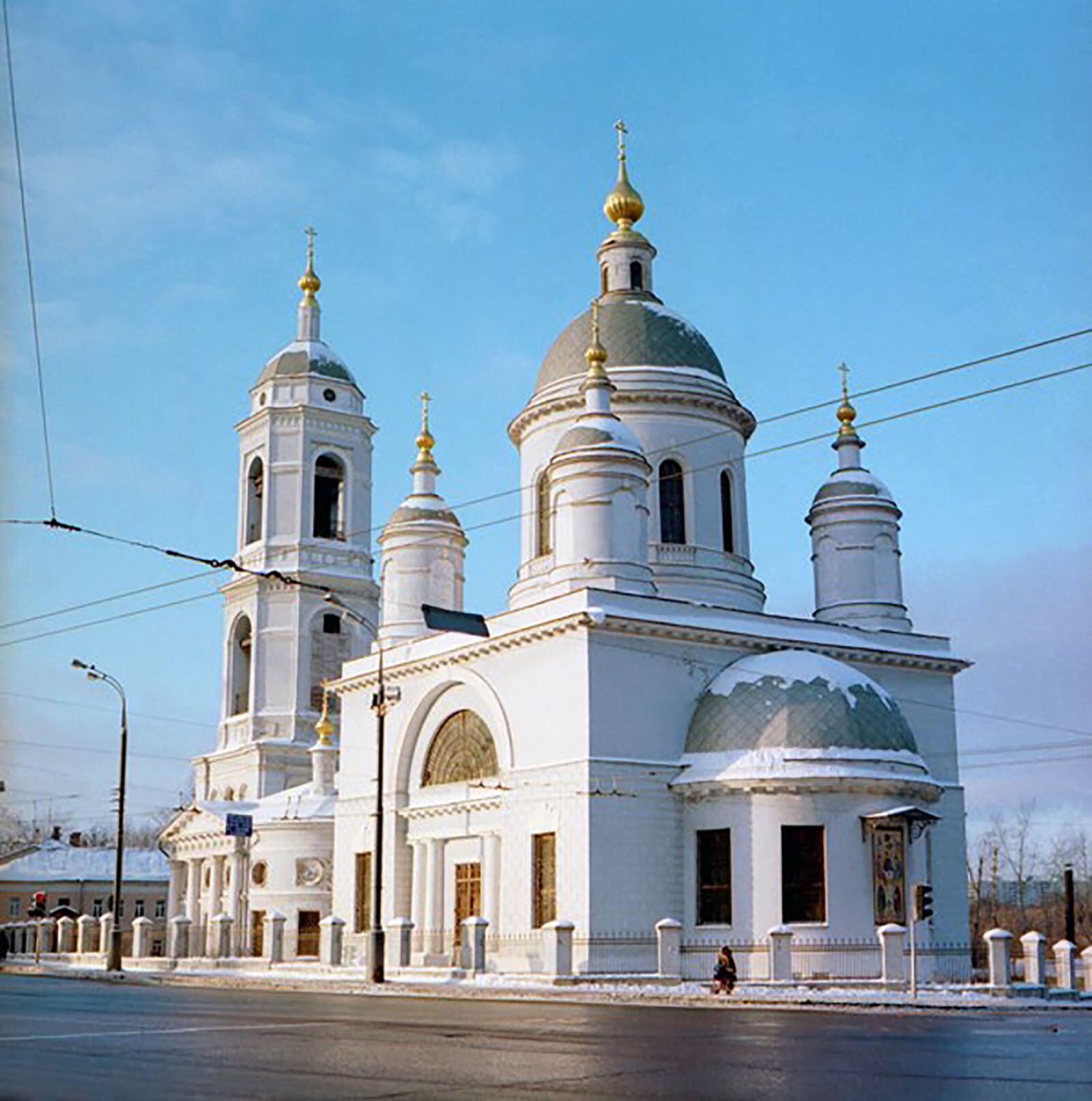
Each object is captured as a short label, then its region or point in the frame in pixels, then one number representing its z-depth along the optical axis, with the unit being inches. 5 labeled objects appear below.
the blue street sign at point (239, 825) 1855.3
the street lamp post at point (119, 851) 1557.6
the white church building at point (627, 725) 1267.2
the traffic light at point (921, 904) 1066.7
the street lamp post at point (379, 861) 1216.2
